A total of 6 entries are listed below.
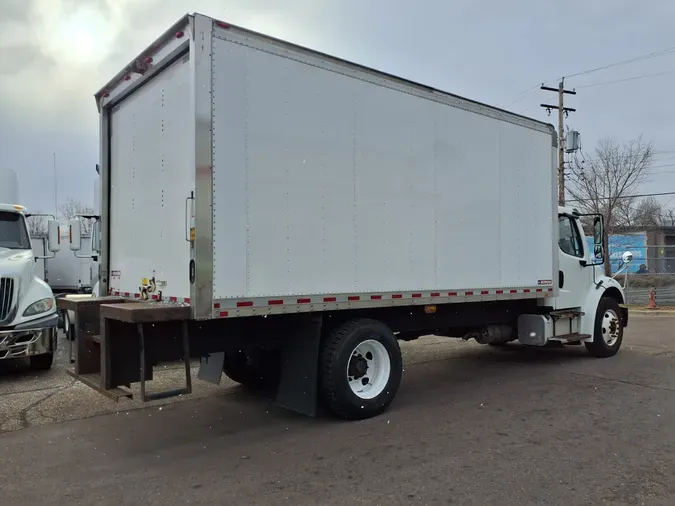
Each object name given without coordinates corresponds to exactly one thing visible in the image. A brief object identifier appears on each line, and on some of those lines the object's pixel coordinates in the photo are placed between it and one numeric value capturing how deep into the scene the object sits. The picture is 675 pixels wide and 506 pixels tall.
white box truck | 4.89
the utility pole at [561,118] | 25.98
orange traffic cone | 18.70
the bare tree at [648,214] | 41.59
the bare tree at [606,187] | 25.00
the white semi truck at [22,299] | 7.70
